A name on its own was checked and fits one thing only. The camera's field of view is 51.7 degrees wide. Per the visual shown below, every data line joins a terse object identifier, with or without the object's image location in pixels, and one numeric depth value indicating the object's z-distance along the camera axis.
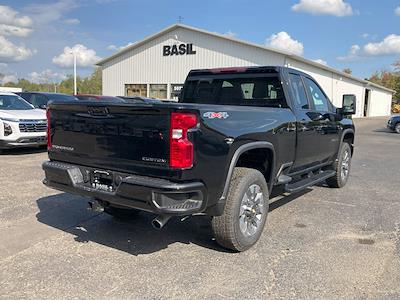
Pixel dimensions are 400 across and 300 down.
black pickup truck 3.66
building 30.08
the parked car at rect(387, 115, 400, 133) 24.97
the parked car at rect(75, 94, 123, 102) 13.69
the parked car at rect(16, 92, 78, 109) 14.11
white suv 10.54
